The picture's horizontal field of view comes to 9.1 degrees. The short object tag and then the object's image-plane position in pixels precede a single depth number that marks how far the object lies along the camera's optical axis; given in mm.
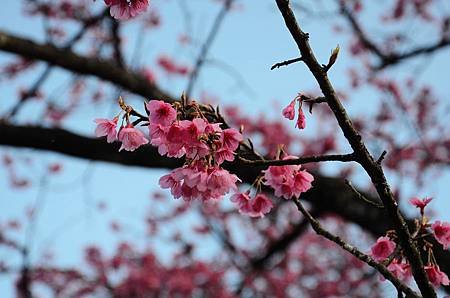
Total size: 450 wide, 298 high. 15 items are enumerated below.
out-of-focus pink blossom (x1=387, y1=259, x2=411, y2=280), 2178
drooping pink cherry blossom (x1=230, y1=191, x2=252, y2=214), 2235
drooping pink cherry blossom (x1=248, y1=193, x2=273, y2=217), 2235
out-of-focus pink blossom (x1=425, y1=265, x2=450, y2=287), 2176
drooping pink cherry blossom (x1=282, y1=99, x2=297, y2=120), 2159
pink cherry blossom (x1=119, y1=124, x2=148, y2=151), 2160
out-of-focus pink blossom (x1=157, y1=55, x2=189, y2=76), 7613
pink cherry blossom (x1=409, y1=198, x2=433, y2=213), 2165
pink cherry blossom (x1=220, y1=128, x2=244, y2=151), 2135
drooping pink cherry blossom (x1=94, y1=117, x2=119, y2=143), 2182
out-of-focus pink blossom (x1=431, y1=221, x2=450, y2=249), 2170
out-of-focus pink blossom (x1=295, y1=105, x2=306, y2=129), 2162
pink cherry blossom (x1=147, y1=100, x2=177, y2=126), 2128
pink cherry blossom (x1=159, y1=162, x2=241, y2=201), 2132
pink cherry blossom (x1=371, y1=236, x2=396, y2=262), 2193
